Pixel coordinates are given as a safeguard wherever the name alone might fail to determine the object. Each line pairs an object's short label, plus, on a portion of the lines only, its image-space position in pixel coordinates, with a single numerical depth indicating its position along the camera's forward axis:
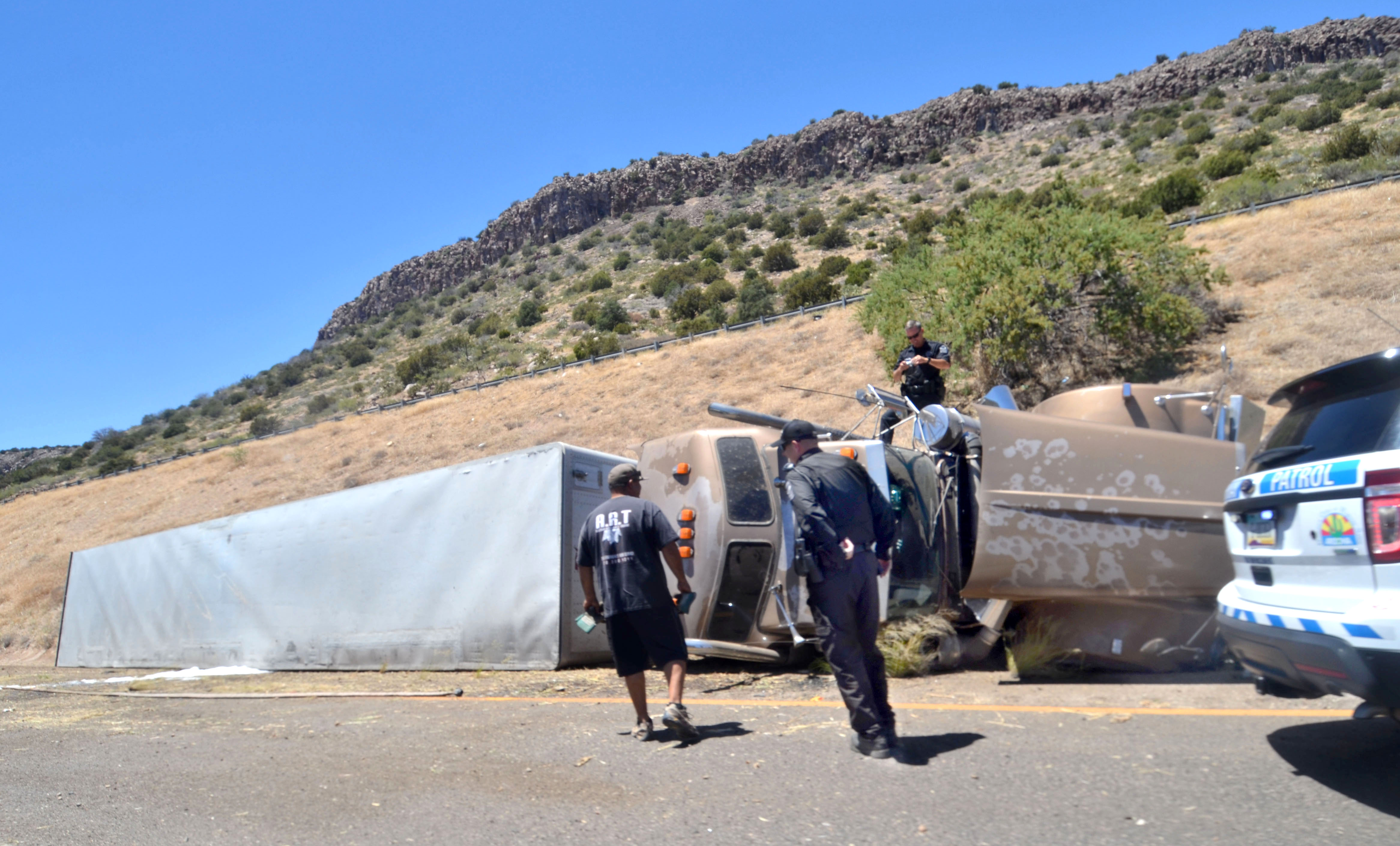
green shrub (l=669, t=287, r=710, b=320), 47.50
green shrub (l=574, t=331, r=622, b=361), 40.19
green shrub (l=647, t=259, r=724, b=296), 54.88
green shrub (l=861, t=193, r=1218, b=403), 18.58
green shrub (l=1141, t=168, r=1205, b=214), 34.50
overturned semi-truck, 5.48
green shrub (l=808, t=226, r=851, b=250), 55.47
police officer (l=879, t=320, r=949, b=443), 8.64
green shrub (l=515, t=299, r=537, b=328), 57.06
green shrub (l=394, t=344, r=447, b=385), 50.22
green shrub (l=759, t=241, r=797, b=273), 53.28
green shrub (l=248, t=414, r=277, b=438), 45.41
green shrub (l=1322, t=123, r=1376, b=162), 33.09
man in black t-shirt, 4.95
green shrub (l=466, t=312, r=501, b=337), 58.88
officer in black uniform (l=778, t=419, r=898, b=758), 4.26
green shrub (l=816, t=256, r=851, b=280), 45.62
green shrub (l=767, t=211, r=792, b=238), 62.16
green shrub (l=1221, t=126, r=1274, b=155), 40.75
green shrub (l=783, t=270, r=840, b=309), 38.97
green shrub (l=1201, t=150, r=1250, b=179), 37.81
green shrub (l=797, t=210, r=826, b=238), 60.28
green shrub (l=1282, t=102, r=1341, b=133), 41.53
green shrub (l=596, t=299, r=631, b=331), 48.59
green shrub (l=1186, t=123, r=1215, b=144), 47.56
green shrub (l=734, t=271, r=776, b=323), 42.59
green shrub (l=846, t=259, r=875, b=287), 39.19
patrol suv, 3.07
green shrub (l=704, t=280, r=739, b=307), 48.06
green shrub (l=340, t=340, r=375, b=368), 66.00
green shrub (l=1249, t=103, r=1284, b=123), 47.94
